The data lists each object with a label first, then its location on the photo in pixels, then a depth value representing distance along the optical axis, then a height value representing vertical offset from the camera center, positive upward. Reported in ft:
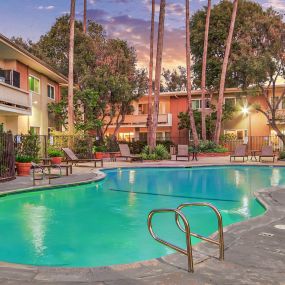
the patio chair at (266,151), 81.20 -1.11
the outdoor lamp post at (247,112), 115.75 +10.52
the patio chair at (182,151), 86.59 -1.30
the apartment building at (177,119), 117.39 +9.14
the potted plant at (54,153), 73.15 -1.65
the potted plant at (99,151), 89.76 -1.60
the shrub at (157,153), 87.86 -1.88
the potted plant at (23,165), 51.75 -2.84
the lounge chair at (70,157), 65.05 -2.14
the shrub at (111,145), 101.55 -0.02
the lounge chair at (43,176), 43.12 -3.86
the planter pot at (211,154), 100.68 -2.29
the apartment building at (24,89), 65.51 +11.79
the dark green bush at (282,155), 84.69 -2.04
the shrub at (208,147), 102.53 -0.43
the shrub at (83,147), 82.12 -0.50
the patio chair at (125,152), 83.46 -1.60
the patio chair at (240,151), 81.87 -1.17
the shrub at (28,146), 56.18 -0.25
